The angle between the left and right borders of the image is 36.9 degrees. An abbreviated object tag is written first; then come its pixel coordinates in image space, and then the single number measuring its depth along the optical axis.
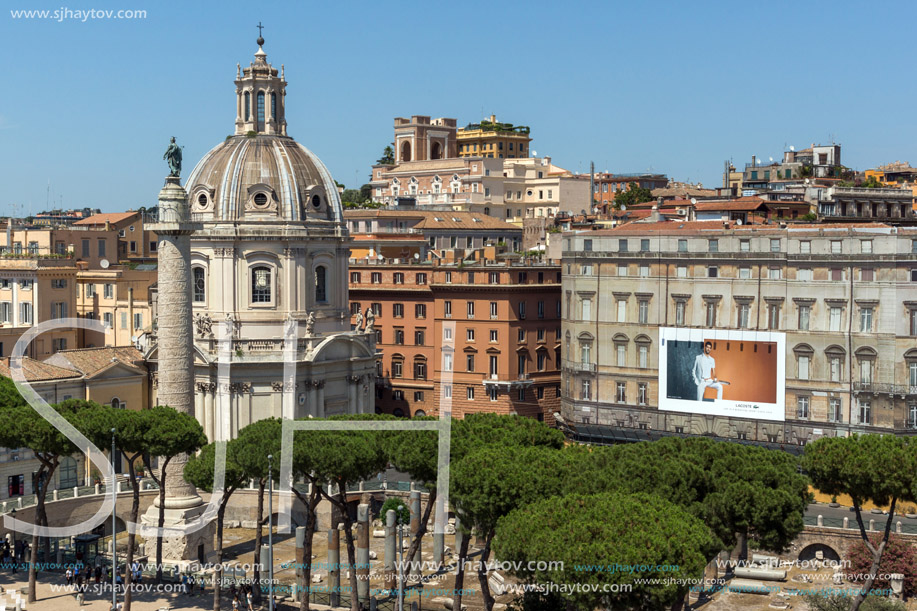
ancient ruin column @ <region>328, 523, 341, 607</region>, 48.45
